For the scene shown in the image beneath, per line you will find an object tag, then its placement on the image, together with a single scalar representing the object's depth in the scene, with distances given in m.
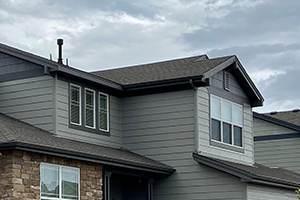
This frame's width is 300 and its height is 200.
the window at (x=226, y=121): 22.28
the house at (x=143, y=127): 19.01
